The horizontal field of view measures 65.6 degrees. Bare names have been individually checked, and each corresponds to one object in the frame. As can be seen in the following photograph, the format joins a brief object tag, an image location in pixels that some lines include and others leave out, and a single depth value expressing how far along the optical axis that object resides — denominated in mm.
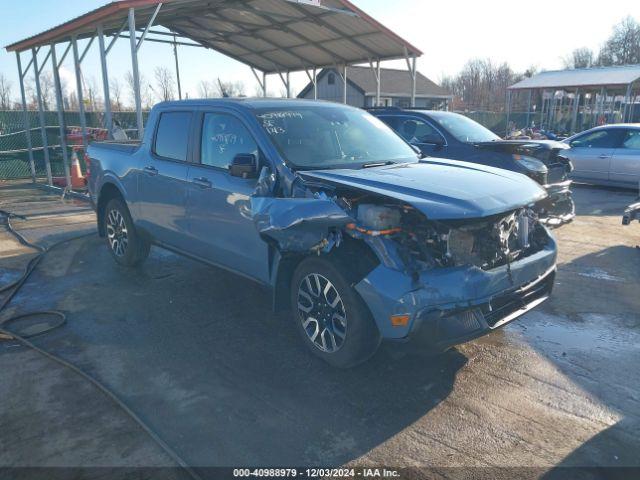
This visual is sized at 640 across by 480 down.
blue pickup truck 3242
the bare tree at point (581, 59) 75669
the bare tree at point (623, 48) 68125
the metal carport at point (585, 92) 28391
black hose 2854
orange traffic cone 12711
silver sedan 11172
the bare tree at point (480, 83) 74750
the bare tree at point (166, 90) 41544
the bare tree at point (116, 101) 46156
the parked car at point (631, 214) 6535
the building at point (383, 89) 37562
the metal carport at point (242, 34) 10375
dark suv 7453
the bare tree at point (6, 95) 47044
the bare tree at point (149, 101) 40719
